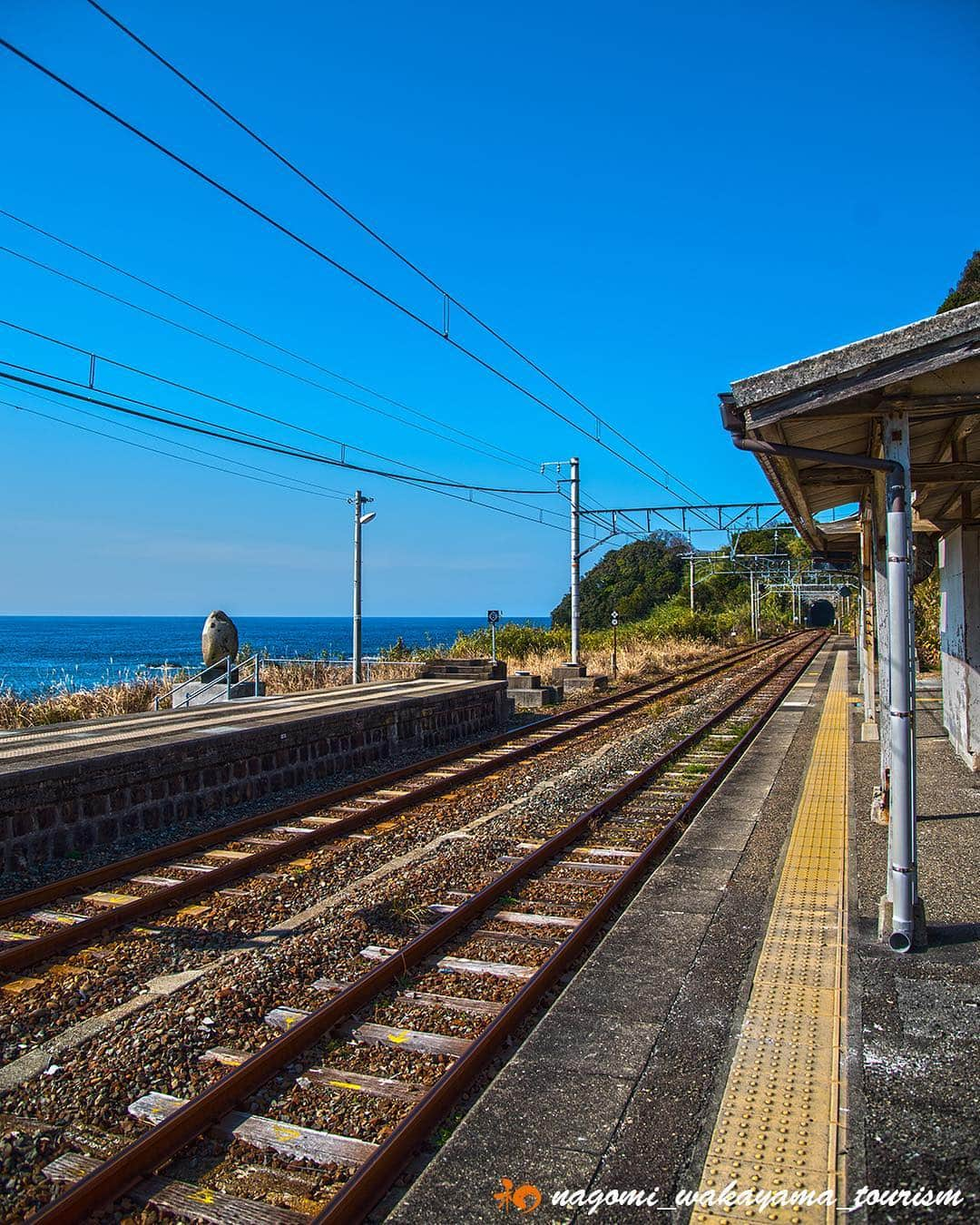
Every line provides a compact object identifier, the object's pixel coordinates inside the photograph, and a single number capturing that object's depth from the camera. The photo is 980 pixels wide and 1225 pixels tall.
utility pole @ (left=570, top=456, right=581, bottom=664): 25.04
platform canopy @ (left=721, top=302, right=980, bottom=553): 5.22
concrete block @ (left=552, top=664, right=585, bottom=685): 24.77
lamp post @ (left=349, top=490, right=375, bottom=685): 20.55
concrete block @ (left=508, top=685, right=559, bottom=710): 21.58
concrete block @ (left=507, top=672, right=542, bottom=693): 21.81
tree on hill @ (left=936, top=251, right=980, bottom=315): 30.62
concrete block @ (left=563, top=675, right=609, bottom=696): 24.33
